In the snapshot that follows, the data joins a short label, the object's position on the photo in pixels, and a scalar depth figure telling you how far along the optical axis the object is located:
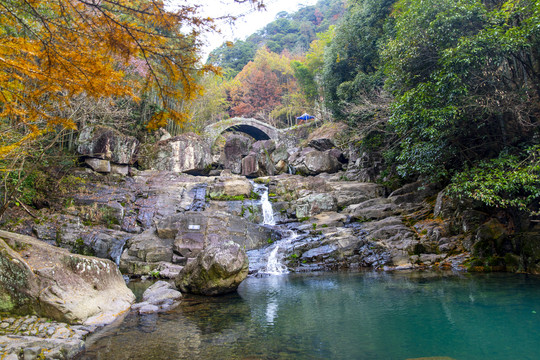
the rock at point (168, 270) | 11.12
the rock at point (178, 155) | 23.45
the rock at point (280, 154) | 30.31
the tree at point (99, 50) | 4.16
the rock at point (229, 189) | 19.45
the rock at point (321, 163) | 25.20
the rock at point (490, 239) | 10.18
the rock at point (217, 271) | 8.11
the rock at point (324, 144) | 27.14
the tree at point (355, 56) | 18.92
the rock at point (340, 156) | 26.05
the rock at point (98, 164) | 19.86
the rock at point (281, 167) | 29.56
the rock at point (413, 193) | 15.11
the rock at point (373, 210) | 14.90
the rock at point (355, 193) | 17.77
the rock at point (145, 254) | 11.83
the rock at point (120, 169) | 20.69
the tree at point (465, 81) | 8.83
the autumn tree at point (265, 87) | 42.66
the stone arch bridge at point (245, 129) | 30.09
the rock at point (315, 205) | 17.52
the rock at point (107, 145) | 19.58
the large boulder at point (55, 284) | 5.15
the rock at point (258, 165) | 29.42
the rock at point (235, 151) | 30.95
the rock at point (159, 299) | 6.81
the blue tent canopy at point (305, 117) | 32.08
